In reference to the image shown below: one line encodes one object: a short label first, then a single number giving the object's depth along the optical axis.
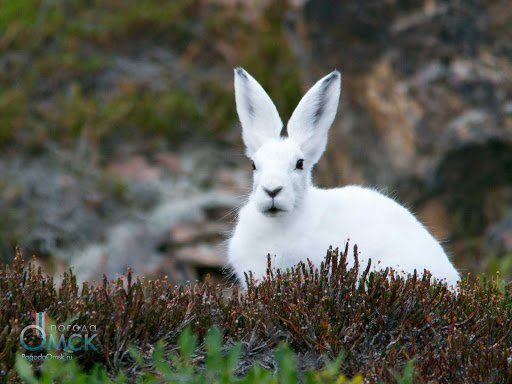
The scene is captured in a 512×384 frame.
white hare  11.22
